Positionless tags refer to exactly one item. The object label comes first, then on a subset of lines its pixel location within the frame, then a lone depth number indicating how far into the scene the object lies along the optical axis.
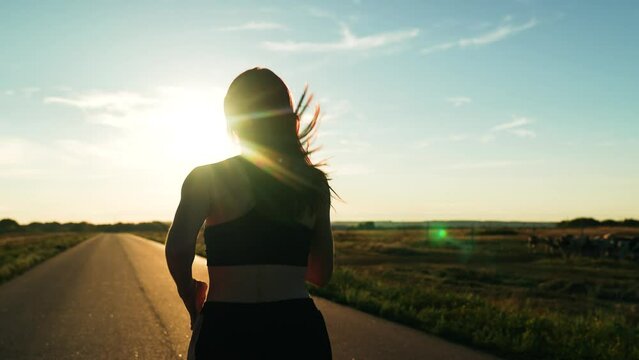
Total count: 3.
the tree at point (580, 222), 123.77
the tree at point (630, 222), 116.25
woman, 2.25
